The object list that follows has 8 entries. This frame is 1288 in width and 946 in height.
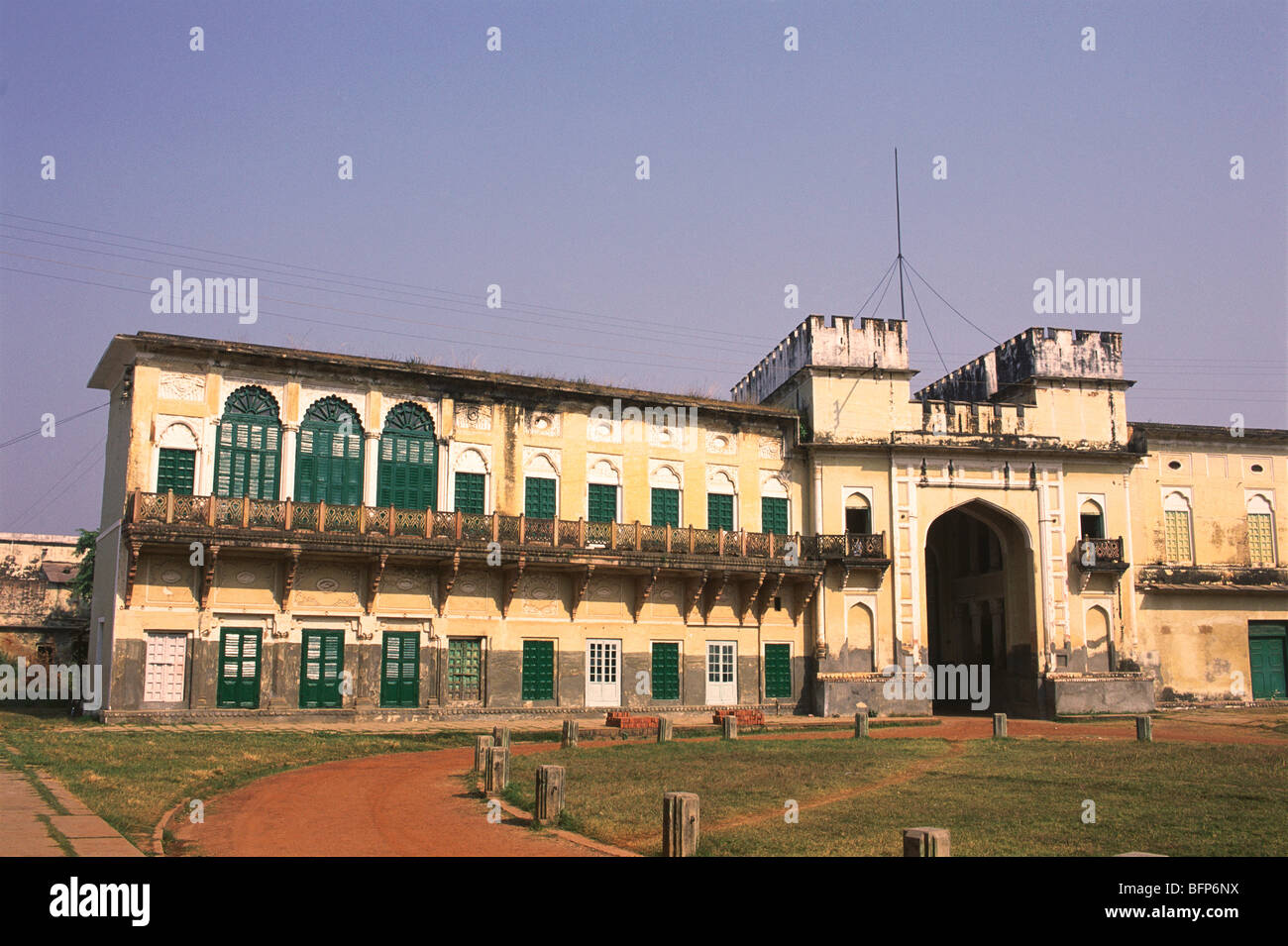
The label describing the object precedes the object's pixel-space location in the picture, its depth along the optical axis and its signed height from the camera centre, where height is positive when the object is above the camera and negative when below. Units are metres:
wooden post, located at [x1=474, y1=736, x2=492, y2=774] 16.99 -2.01
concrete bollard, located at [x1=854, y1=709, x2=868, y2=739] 26.16 -2.49
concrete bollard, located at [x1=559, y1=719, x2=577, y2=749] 23.45 -2.41
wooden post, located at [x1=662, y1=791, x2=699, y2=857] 10.42 -1.93
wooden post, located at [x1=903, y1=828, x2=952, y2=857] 8.30 -1.67
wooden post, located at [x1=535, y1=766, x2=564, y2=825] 12.94 -2.05
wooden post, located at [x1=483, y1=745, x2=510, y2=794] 15.73 -2.14
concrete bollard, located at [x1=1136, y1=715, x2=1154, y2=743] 25.33 -2.49
